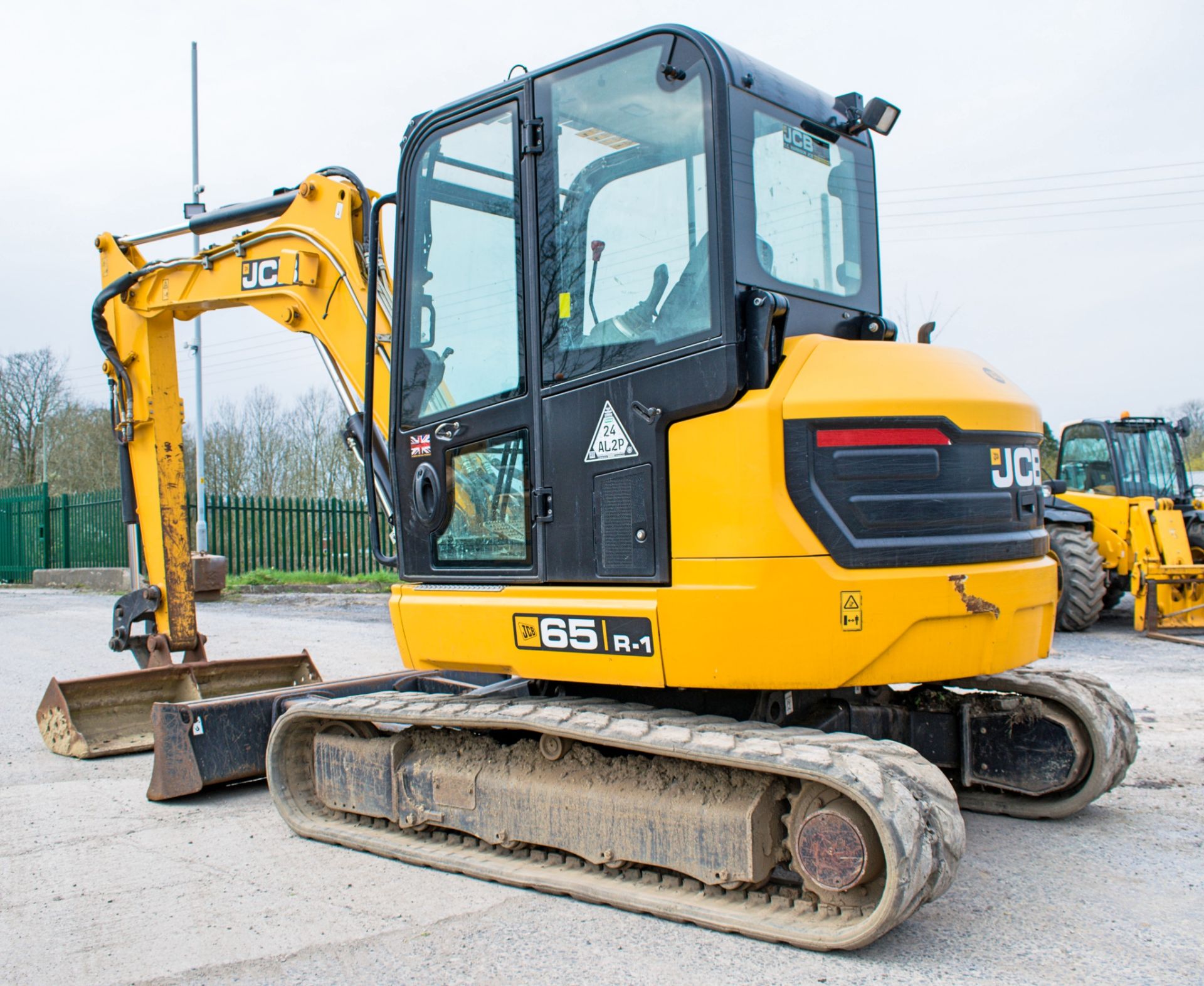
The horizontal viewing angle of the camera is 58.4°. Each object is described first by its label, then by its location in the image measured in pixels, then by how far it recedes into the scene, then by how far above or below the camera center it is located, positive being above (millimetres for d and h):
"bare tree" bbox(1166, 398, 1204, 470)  31516 +1949
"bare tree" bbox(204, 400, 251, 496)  30266 +2046
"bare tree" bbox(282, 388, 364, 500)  30219 +1836
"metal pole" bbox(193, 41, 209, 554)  19234 +1816
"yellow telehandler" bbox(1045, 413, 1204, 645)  11508 -219
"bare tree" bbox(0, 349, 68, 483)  33500 +4184
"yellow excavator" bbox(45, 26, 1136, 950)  3490 -60
